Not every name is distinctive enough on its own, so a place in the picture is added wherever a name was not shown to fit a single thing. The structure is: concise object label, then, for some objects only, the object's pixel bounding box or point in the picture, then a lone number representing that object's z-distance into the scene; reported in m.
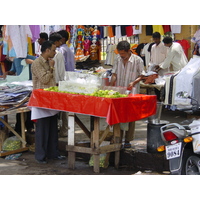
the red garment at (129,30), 12.29
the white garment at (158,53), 9.42
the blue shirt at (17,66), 8.30
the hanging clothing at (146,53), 11.00
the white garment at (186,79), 7.16
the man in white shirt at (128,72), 6.07
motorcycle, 4.37
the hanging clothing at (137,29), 11.91
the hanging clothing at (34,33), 9.76
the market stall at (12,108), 6.42
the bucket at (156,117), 5.68
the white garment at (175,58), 8.73
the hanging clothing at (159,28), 11.32
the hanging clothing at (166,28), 11.19
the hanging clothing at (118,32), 12.63
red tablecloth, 4.89
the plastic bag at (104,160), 5.75
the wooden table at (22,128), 6.38
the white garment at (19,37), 8.51
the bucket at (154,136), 5.57
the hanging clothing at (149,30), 11.73
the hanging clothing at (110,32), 13.05
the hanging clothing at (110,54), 13.05
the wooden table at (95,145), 5.36
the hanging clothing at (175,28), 10.70
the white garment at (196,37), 8.27
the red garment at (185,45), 10.44
